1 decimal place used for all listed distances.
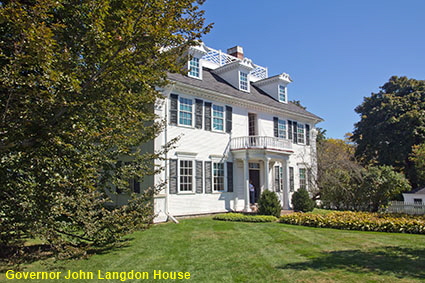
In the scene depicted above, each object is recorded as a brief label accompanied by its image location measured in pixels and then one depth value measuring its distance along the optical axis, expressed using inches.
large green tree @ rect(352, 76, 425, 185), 1174.3
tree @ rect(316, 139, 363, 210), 803.0
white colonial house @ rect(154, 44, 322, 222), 638.5
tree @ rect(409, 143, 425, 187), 854.1
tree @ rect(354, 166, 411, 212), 735.1
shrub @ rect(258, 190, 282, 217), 651.5
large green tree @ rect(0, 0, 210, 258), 188.7
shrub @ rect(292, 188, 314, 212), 763.4
